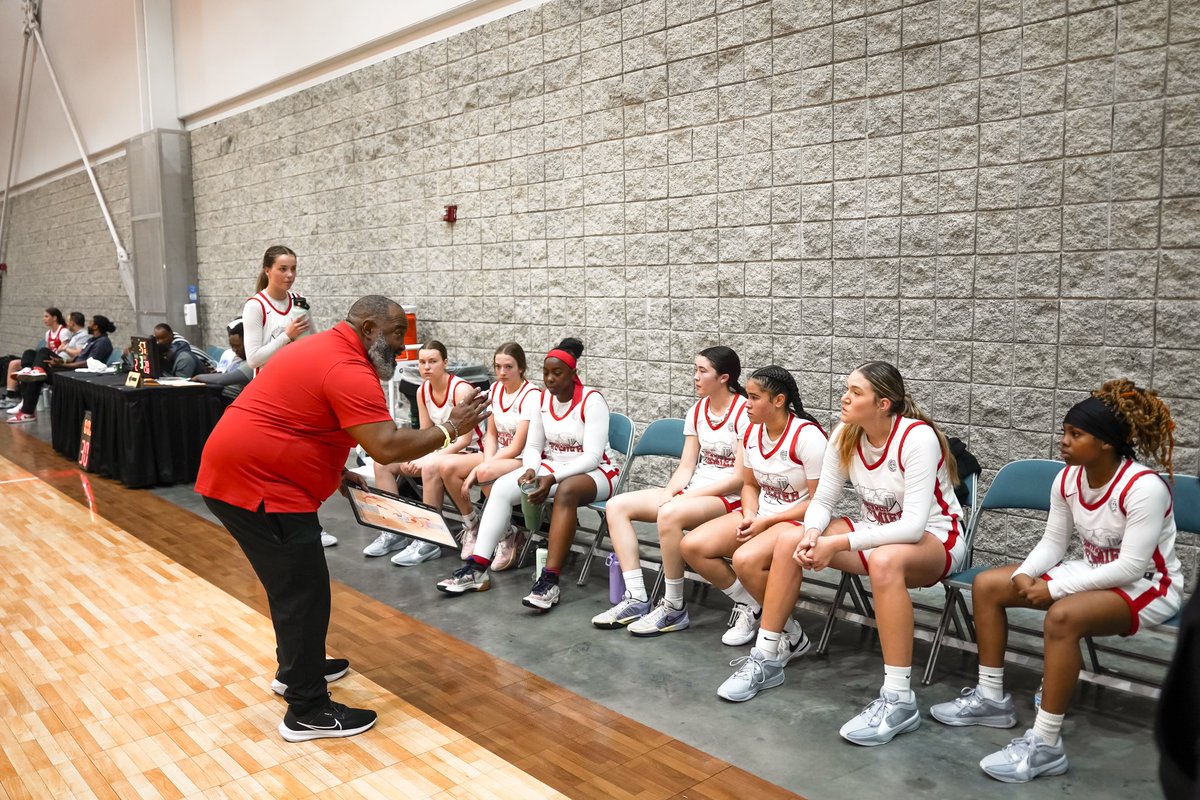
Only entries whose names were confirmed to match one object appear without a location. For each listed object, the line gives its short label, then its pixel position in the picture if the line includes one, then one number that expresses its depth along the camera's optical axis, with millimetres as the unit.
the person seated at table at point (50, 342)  12547
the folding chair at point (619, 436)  5094
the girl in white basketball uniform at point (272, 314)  5270
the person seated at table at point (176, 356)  8289
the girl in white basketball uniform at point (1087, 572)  2875
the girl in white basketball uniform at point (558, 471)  4648
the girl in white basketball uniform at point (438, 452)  5289
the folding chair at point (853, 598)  3824
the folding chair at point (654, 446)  4859
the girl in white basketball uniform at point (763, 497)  3844
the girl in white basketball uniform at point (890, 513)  3213
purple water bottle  4441
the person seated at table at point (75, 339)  12070
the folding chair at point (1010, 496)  3551
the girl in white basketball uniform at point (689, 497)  4168
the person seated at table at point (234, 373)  7598
